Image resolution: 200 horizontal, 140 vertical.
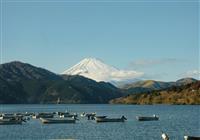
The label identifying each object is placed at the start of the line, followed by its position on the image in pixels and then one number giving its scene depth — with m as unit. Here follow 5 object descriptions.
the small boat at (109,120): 141.96
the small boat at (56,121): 137.39
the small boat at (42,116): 170.65
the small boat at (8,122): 134.50
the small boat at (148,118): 152.25
